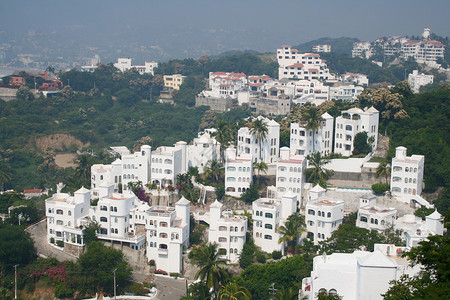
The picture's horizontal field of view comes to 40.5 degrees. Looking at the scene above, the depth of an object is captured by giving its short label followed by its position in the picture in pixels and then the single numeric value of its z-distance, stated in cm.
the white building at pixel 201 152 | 5191
